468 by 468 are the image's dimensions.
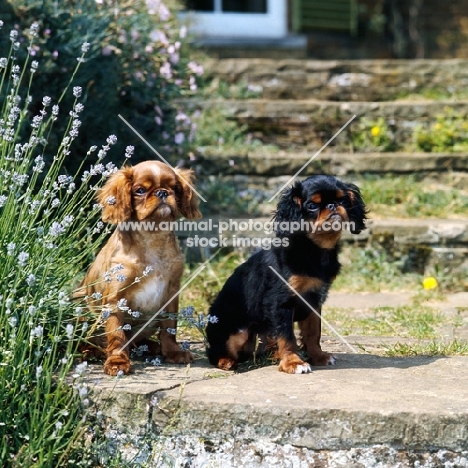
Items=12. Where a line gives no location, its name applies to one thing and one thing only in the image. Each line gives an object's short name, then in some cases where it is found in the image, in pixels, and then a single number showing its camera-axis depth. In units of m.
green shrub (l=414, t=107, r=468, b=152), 7.46
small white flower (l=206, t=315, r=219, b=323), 3.85
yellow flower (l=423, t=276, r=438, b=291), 5.81
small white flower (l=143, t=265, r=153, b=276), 3.60
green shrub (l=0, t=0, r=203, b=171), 5.66
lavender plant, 3.08
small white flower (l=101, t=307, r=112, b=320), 3.57
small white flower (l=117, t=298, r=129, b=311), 3.50
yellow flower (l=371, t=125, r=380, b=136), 7.52
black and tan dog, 3.75
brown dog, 3.83
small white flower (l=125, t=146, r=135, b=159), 3.84
